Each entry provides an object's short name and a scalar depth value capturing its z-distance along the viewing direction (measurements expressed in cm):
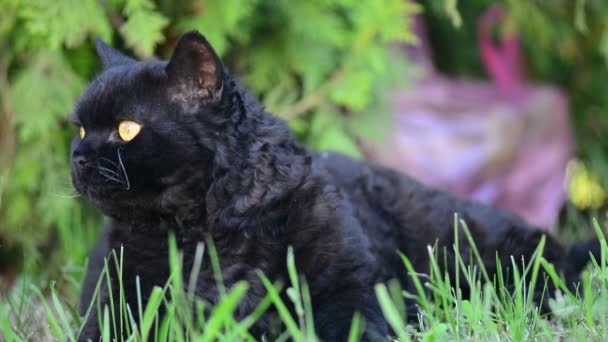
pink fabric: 537
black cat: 278
